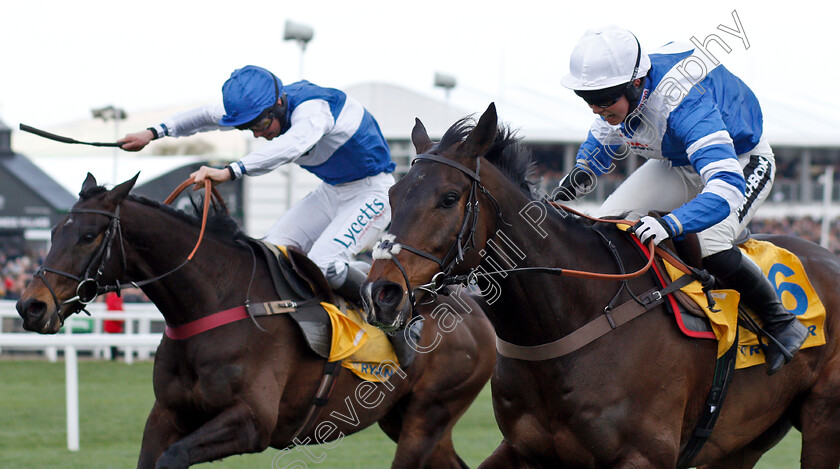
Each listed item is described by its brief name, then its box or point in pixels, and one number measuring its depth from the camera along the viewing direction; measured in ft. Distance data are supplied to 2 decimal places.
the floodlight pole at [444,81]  149.28
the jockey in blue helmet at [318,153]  31.30
